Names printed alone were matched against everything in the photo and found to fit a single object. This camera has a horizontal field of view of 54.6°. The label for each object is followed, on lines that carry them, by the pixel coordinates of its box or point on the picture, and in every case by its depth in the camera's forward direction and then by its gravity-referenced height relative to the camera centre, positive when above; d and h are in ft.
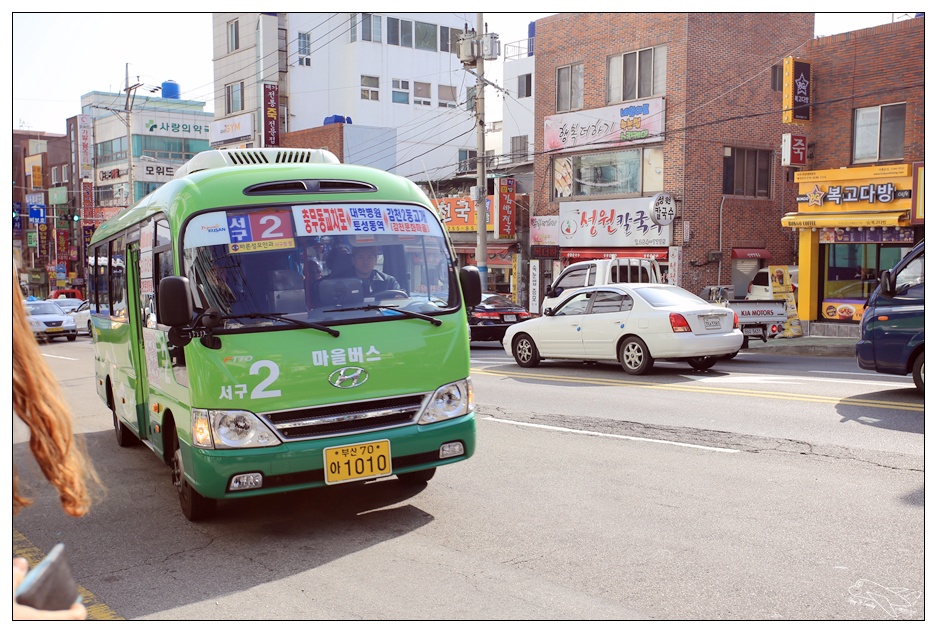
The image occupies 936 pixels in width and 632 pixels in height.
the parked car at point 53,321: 101.04 -7.81
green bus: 19.86 -1.83
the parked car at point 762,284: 88.48 -3.35
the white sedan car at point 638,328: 48.78 -4.36
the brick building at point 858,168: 77.10 +7.14
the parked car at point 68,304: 119.44 -7.06
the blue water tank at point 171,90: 219.20 +39.19
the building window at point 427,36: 178.70 +42.35
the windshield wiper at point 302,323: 20.51 -1.62
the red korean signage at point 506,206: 113.50 +5.63
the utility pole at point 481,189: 94.63 +6.50
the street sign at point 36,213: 217.77 +9.25
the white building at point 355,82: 169.27 +32.51
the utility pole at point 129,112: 155.37 +25.52
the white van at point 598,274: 77.20 -2.04
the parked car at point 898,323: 36.63 -2.97
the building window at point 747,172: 100.94 +8.85
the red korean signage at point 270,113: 159.43 +24.34
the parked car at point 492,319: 77.25 -5.84
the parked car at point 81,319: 108.37 -8.13
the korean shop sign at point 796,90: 82.74 +14.69
